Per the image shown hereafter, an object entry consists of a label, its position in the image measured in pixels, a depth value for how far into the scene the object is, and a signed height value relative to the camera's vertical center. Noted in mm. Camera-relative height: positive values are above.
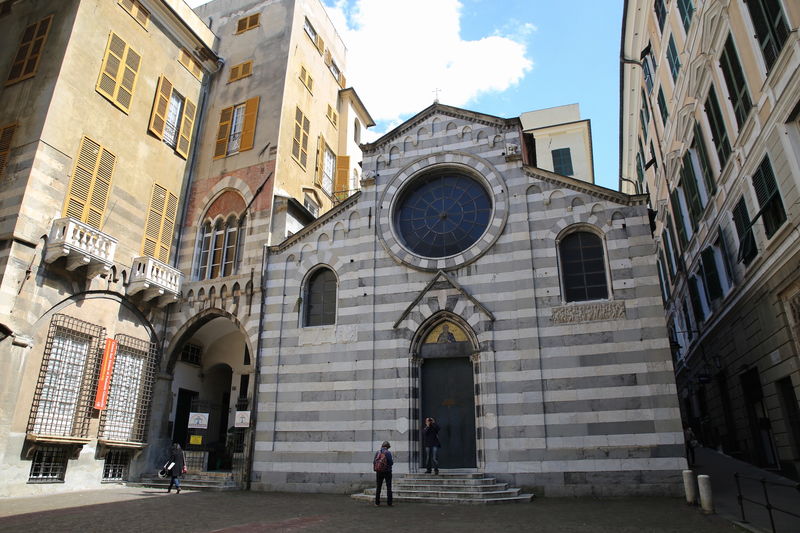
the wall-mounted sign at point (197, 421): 18922 +1091
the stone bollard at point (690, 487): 12062 -645
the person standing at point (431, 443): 15125 +316
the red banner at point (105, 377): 16944 +2262
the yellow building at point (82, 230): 15469 +6680
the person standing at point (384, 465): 12742 -213
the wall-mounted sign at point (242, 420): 17781 +1064
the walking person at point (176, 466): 16250 -306
